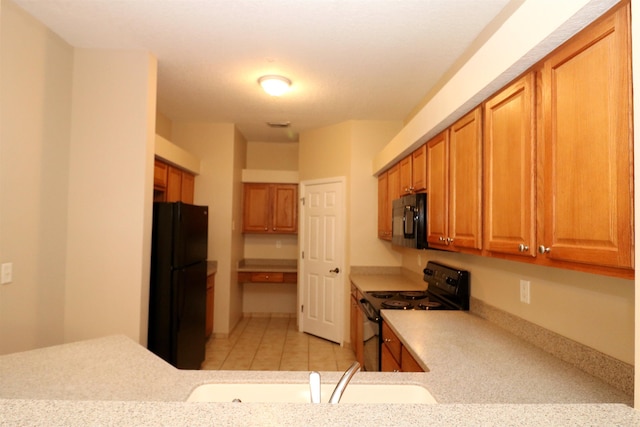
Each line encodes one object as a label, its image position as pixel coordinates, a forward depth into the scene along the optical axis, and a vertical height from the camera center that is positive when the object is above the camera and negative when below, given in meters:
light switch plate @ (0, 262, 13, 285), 1.93 -0.30
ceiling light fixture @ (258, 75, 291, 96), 2.98 +1.21
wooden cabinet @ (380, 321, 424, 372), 1.78 -0.74
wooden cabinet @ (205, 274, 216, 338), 4.16 -0.99
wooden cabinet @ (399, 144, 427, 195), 2.67 +0.44
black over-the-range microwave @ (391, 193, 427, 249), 2.60 +0.03
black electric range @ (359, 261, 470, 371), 2.46 -0.58
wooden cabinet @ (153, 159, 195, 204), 3.44 +0.41
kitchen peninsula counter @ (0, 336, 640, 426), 0.61 -0.35
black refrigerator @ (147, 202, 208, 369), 2.83 -0.52
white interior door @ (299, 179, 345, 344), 4.18 -0.46
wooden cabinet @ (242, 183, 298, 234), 5.16 +0.21
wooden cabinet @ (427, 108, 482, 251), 1.85 +0.24
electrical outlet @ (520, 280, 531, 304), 1.81 -0.34
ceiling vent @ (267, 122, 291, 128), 4.41 +1.27
